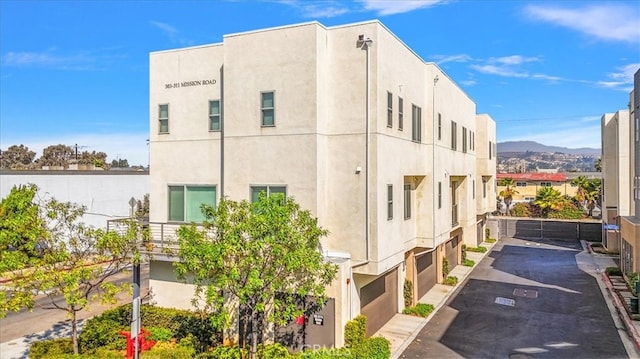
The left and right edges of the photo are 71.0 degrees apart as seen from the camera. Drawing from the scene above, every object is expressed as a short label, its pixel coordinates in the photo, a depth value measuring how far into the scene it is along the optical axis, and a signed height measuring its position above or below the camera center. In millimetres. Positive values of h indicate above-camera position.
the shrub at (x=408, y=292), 20609 -4868
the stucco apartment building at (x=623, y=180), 25297 +551
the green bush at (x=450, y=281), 25484 -5364
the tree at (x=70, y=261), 12477 -2287
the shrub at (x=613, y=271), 28000 -5297
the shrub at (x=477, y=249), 36031 -5033
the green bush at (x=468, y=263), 30766 -5266
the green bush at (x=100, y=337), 15031 -5122
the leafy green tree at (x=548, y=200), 51469 -1521
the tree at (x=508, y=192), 58562 -670
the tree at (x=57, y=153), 79812 +5889
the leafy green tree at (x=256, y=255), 11508 -1806
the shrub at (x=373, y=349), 14211 -5263
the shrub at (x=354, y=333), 14672 -4829
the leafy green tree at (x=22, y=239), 12922 -1628
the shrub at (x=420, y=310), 19781 -5525
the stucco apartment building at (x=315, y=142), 14984 +1625
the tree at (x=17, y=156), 77062 +5228
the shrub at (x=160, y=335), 15688 -5230
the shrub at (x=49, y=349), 14019 -5186
